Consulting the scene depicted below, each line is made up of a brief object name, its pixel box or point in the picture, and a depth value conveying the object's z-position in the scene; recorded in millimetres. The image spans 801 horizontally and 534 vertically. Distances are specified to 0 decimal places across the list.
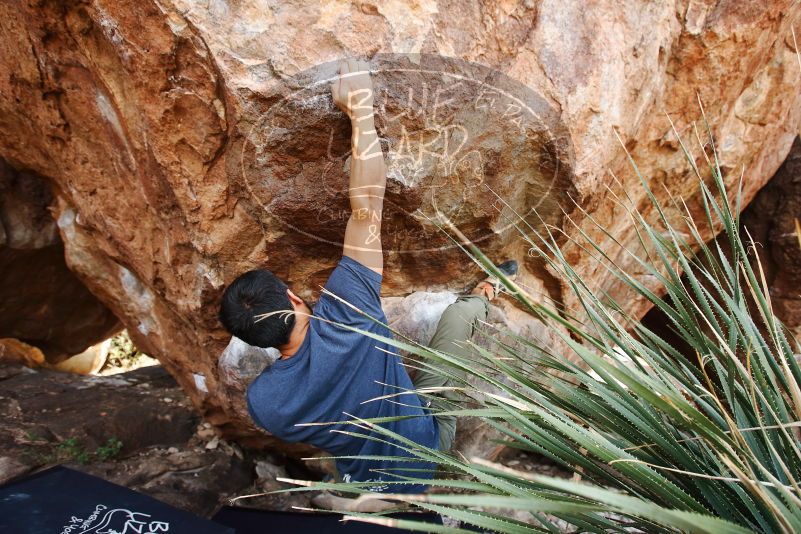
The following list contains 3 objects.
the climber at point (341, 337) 1796
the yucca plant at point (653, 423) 817
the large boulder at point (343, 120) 1816
